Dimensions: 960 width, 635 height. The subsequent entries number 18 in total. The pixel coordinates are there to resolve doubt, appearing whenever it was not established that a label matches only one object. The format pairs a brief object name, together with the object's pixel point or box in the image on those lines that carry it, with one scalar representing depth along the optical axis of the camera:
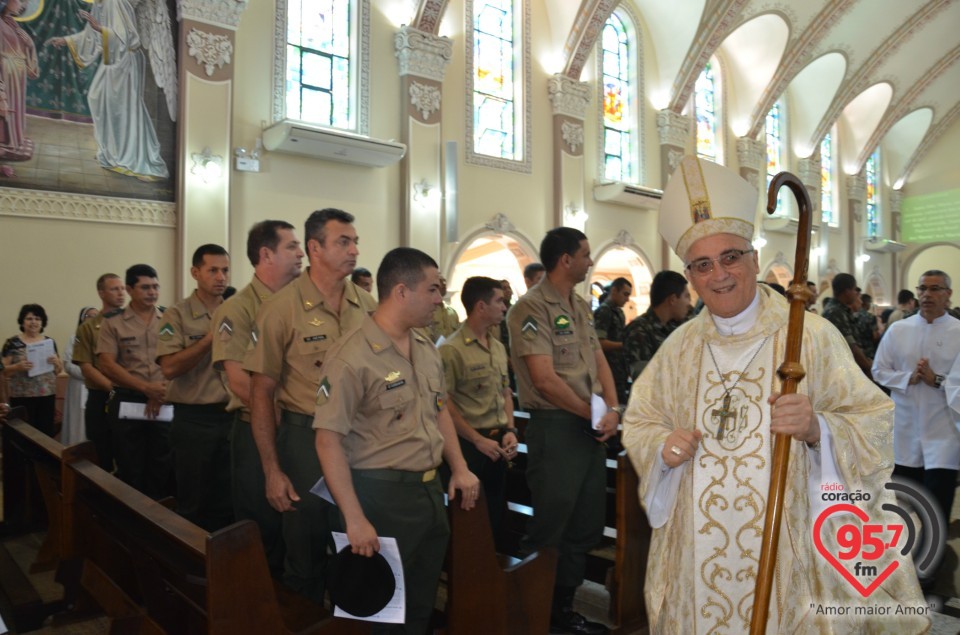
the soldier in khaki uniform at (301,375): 2.45
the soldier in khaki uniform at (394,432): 2.01
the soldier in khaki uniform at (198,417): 3.36
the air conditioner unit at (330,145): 7.86
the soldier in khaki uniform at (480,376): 3.49
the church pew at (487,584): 2.39
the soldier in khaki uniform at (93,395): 4.48
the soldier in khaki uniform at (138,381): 3.99
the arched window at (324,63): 8.47
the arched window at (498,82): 10.15
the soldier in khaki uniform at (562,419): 2.97
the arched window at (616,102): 11.91
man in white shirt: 3.93
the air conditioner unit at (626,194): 11.33
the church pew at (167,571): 1.79
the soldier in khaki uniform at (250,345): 2.77
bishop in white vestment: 1.64
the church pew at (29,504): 3.11
